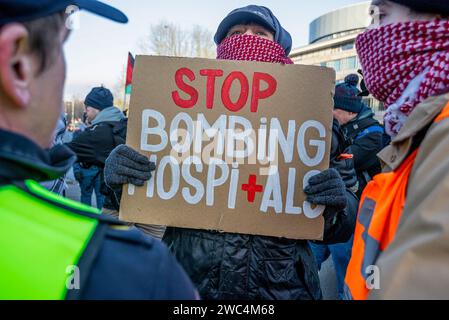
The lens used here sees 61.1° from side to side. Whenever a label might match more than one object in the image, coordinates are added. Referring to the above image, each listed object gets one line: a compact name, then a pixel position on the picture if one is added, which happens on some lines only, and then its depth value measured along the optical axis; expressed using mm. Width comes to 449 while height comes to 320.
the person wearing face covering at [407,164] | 872
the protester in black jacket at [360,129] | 3682
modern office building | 55544
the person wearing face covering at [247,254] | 1551
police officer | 652
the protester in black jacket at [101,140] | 3635
